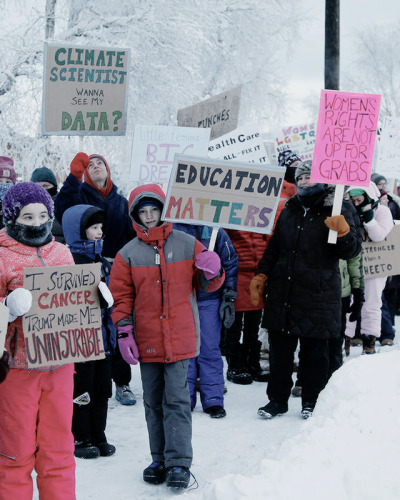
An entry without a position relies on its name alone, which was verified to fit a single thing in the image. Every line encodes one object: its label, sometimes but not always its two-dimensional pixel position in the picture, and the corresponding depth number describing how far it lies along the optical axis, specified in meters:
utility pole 9.68
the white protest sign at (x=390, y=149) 8.45
